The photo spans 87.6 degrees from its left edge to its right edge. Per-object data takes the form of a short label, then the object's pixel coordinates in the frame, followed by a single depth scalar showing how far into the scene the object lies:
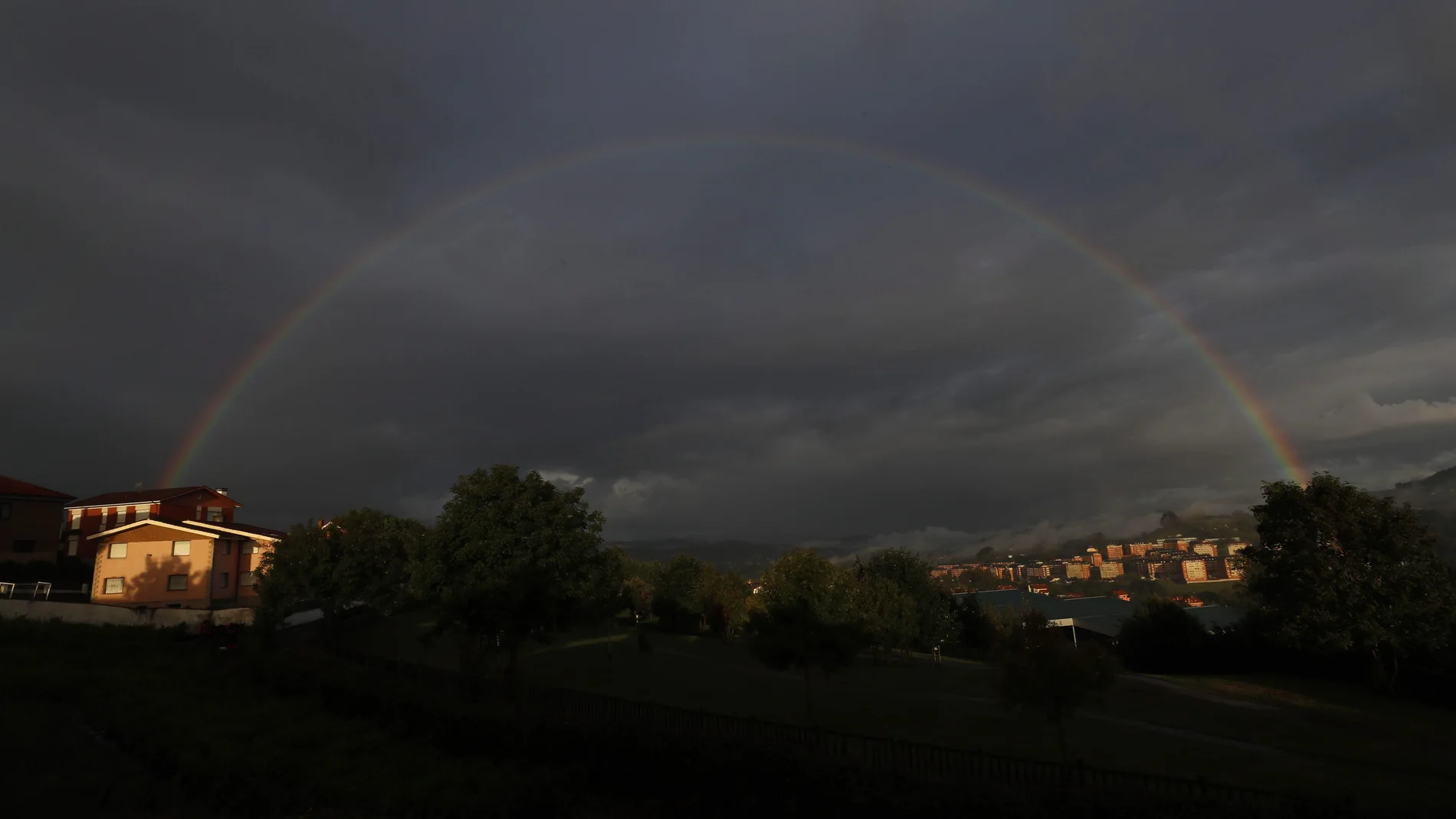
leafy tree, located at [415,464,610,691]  31.41
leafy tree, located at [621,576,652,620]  94.81
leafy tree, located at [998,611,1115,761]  21.28
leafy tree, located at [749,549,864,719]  30.67
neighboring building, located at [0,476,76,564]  63.97
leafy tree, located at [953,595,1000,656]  86.00
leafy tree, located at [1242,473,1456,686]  38.38
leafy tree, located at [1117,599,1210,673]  55.62
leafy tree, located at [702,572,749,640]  77.81
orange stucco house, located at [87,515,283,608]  62.00
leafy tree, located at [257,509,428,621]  47.72
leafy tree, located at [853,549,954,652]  58.19
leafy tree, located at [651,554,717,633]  89.31
